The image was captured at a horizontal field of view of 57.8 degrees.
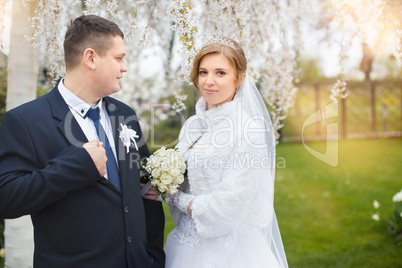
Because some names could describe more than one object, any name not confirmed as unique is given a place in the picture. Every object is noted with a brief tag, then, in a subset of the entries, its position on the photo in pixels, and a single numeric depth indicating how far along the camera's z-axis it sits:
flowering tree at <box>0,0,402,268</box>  2.71
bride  2.24
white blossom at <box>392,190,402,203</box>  4.62
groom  1.78
